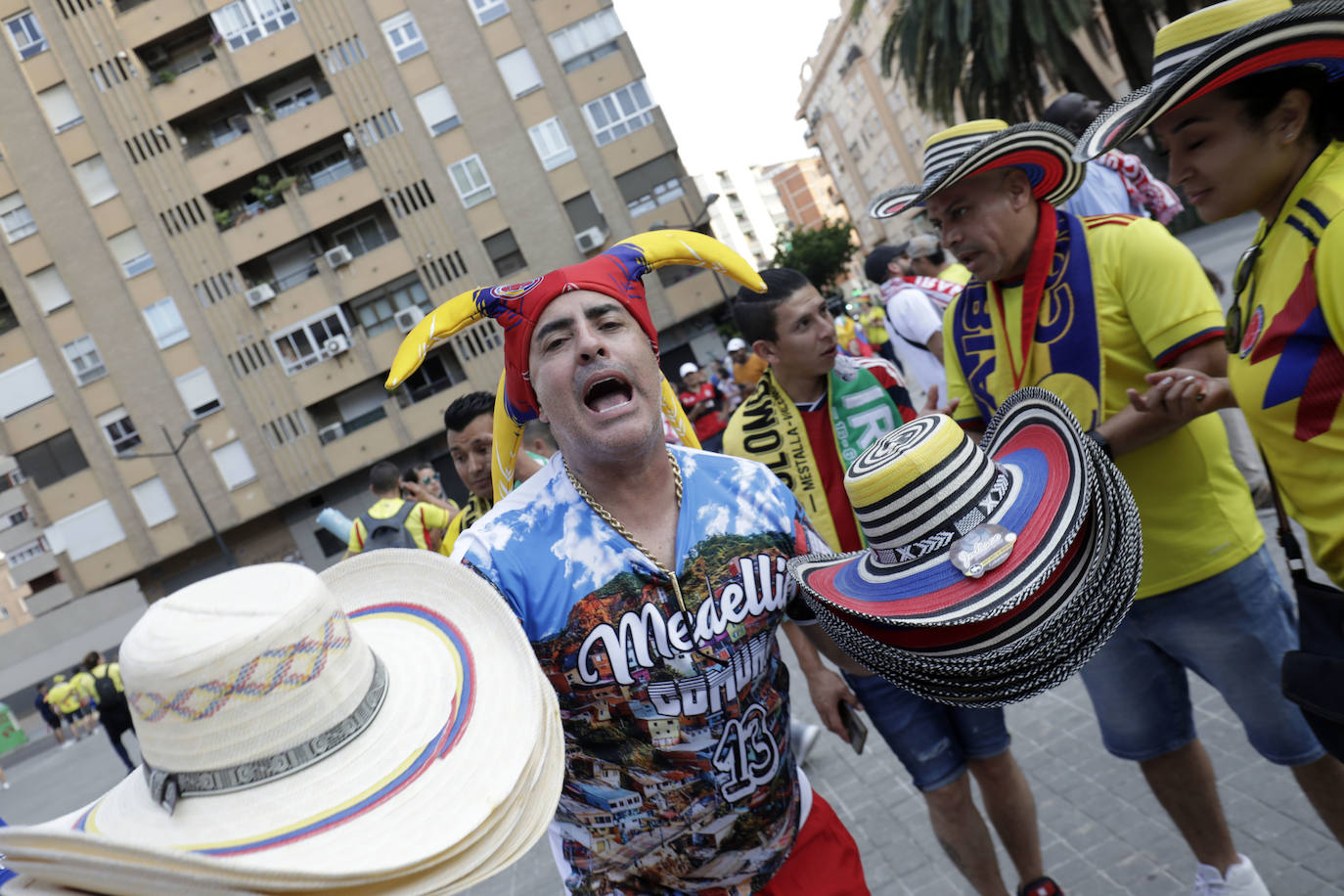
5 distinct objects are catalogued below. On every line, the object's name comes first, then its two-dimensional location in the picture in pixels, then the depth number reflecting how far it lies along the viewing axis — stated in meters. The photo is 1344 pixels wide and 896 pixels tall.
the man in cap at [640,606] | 2.34
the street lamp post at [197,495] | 27.36
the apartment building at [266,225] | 31.47
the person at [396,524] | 7.00
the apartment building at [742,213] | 96.36
